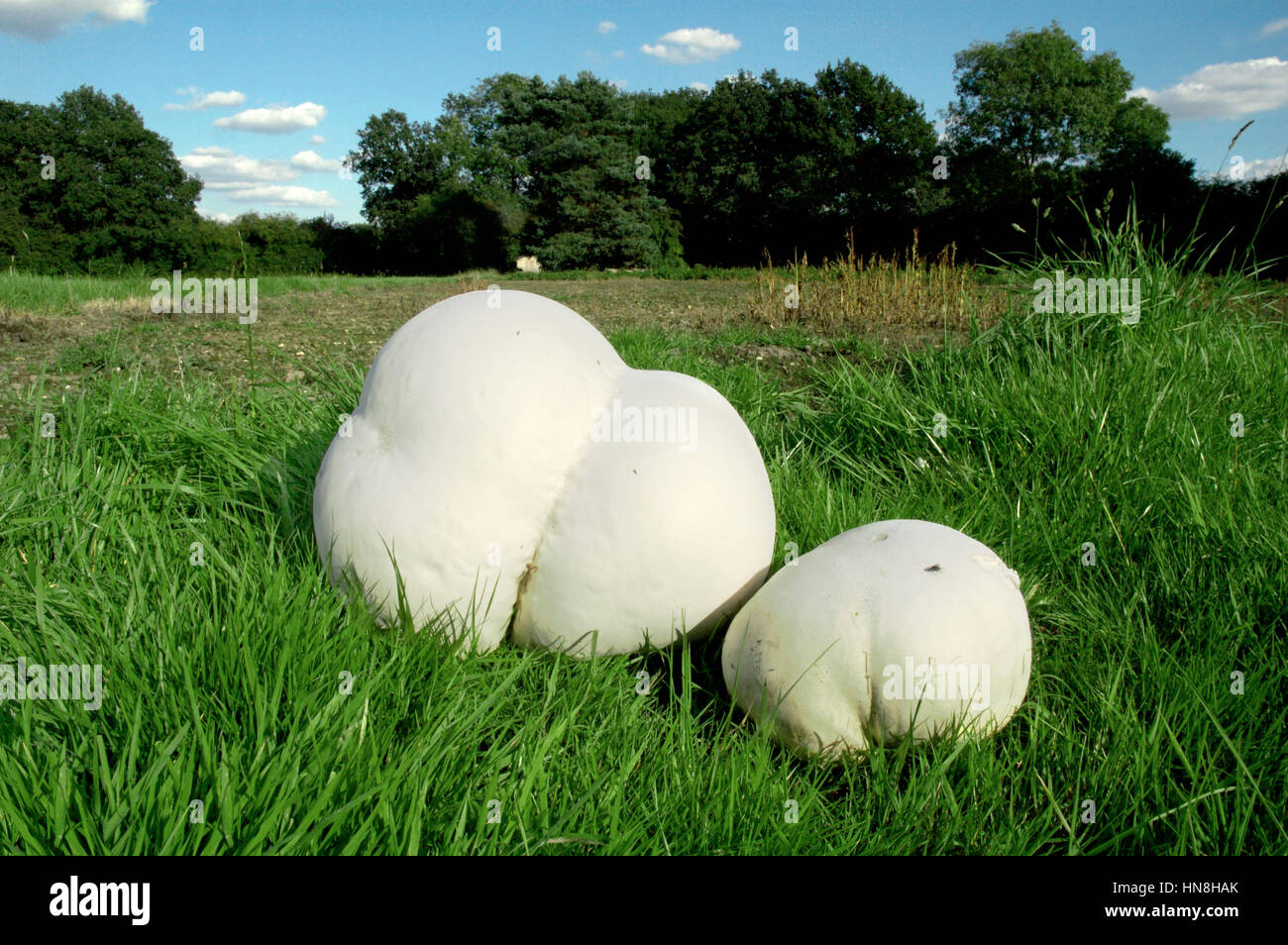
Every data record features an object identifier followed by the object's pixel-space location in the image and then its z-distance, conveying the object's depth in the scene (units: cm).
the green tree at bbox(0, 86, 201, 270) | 3325
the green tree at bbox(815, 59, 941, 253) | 3469
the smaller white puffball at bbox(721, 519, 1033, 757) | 195
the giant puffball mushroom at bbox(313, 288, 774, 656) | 206
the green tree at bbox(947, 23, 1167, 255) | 3406
